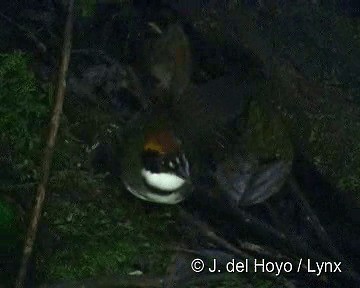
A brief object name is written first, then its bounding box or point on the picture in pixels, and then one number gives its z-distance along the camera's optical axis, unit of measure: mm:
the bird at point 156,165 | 6055
